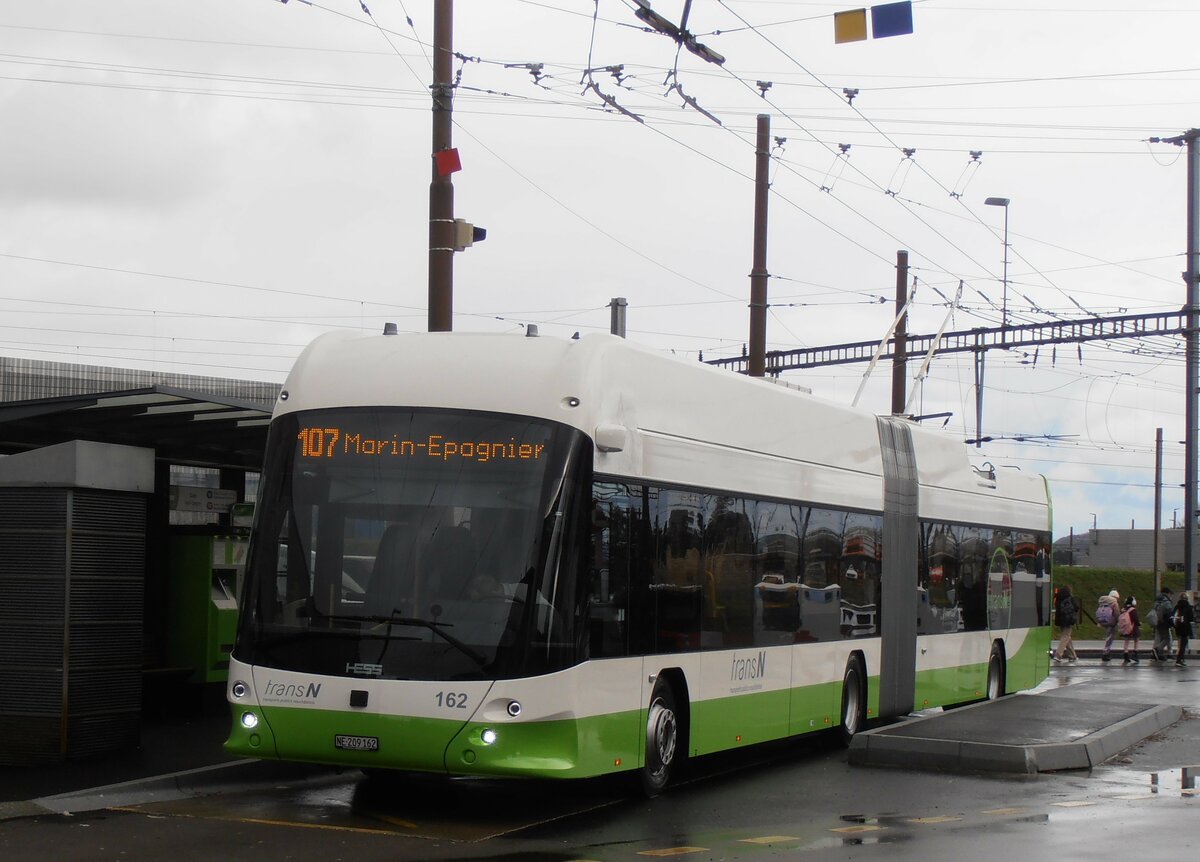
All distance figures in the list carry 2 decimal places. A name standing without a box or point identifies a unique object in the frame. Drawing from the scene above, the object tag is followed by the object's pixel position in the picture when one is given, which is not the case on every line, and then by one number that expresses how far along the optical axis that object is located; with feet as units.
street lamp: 127.44
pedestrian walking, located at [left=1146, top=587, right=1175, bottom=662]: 119.24
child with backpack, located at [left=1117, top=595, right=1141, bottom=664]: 119.03
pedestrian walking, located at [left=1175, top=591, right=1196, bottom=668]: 117.50
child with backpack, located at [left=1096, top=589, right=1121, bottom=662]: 123.65
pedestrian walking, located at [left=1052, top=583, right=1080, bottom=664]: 117.29
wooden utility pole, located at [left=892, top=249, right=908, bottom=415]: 116.98
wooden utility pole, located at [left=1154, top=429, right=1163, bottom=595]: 201.32
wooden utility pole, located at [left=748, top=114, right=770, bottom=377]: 76.64
